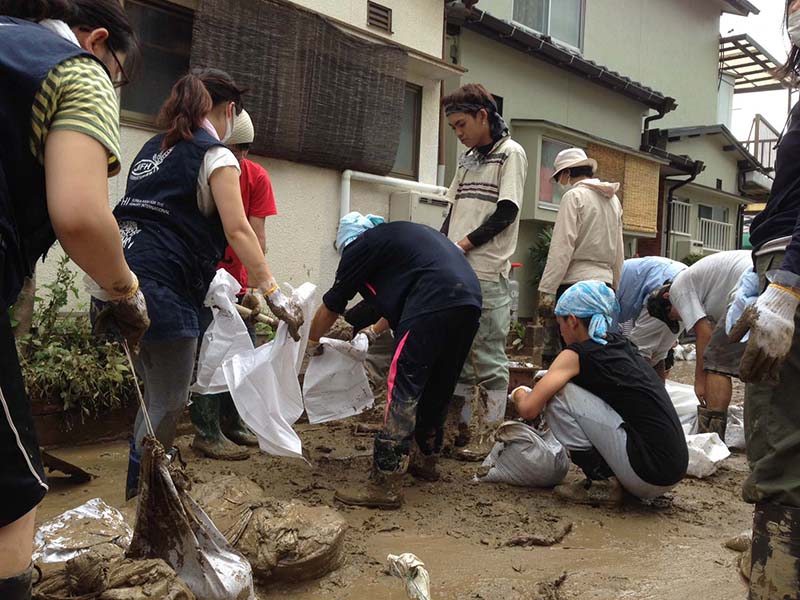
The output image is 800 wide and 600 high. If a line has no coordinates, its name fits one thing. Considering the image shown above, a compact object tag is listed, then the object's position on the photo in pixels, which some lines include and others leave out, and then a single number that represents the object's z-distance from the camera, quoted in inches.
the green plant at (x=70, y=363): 145.8
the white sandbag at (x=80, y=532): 79.4
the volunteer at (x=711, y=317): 161.6
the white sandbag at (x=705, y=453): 153.3
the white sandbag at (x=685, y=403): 189.8
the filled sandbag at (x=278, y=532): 87.7
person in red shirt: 146.2
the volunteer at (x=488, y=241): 165.2
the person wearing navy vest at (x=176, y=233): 102.3
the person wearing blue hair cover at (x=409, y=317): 122.0
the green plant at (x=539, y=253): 420.8
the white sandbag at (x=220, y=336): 130.1
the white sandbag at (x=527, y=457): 135.1
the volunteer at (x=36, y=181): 48.4
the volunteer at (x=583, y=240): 183.0
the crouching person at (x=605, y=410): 124.0
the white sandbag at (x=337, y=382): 142.9
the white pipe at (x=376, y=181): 258.8
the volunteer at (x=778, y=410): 68.2
